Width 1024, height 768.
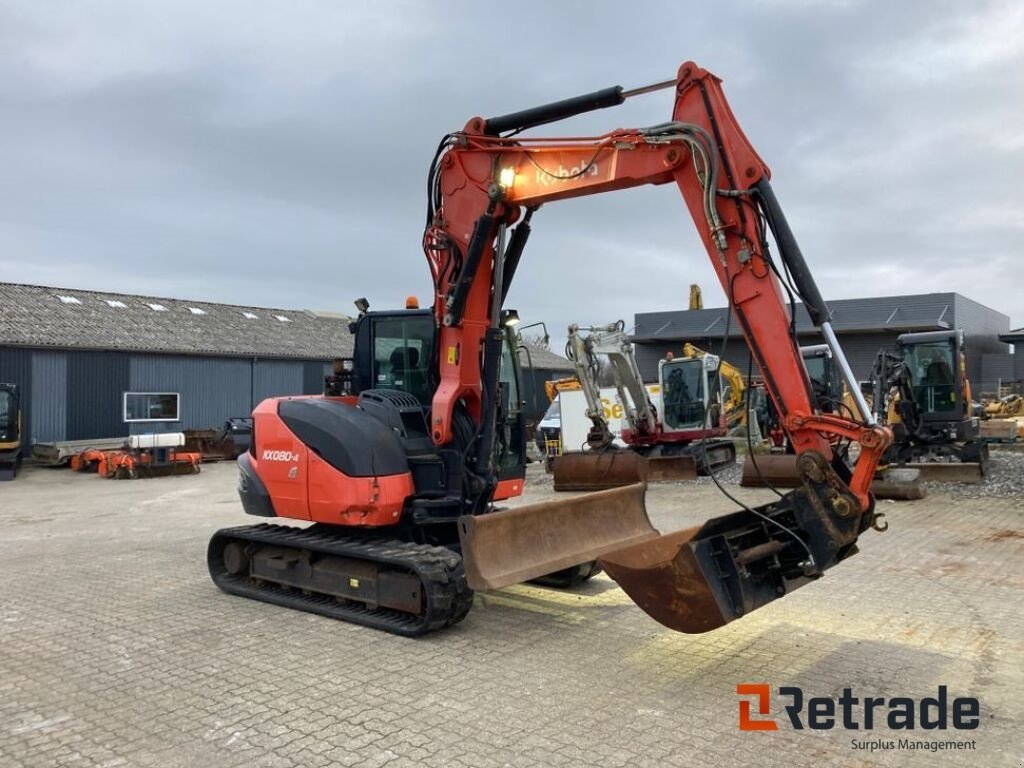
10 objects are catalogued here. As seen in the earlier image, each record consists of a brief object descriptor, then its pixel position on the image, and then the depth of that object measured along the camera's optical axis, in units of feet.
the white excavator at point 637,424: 48.19
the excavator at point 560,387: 68.80
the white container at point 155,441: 63.67
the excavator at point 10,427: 61.52
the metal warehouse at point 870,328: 110.52
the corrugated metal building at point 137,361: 71.26
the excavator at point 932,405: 48.57
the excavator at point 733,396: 63.46
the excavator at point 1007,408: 87.71
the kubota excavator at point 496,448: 15.29
